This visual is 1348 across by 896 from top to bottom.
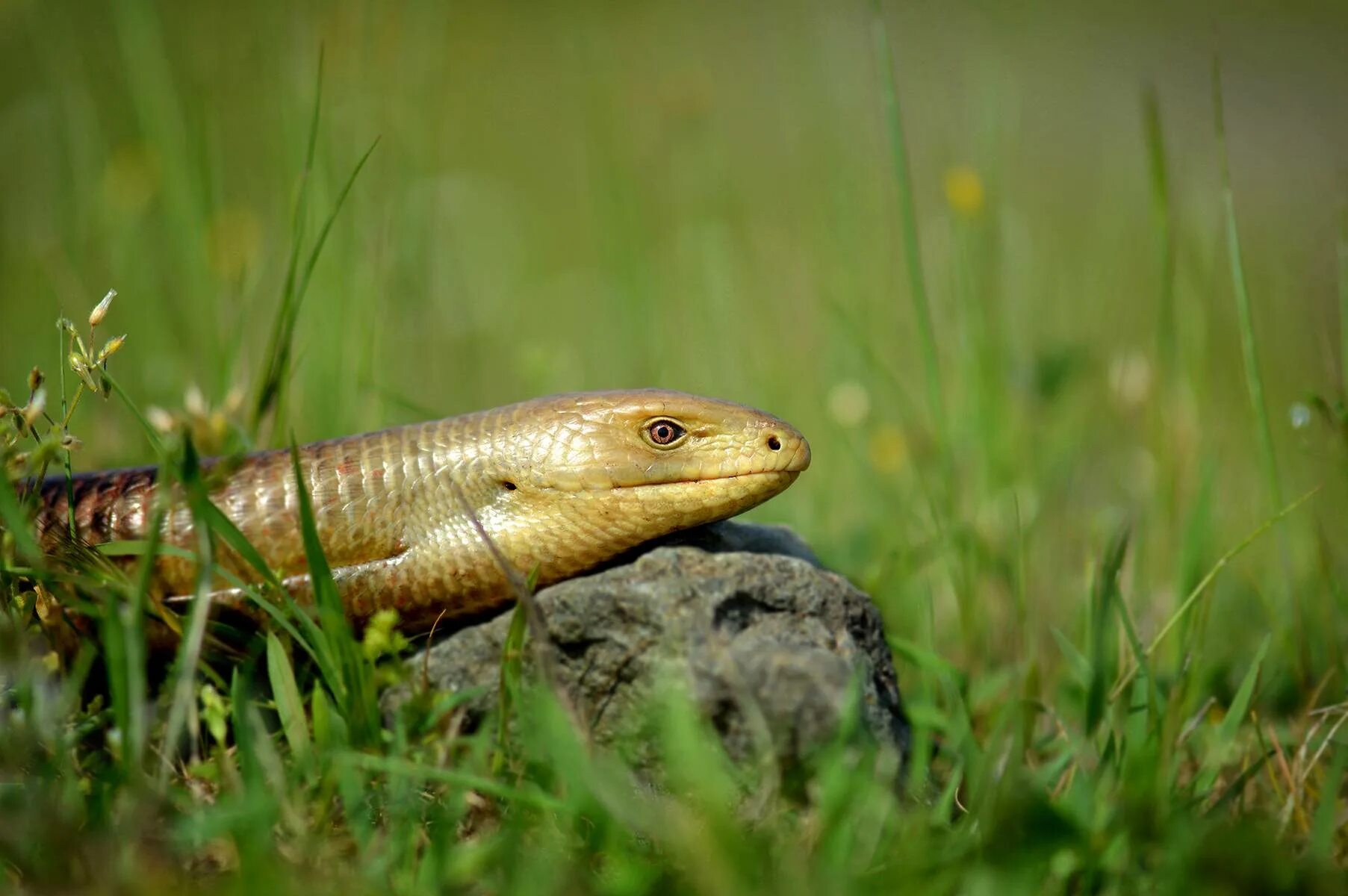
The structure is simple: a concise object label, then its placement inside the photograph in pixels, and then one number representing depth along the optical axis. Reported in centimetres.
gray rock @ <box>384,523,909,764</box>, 401
